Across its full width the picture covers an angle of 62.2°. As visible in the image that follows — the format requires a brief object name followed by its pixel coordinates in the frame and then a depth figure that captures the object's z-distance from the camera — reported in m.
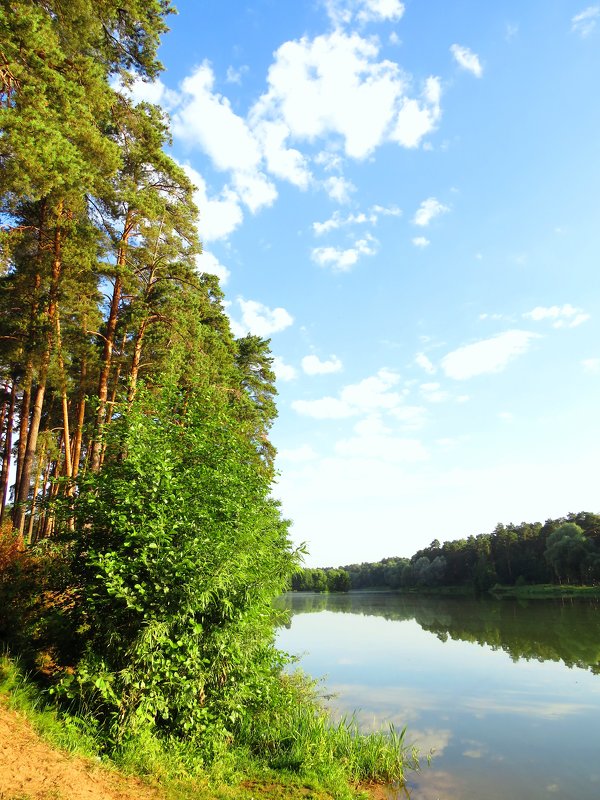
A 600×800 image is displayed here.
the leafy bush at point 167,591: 7.04
